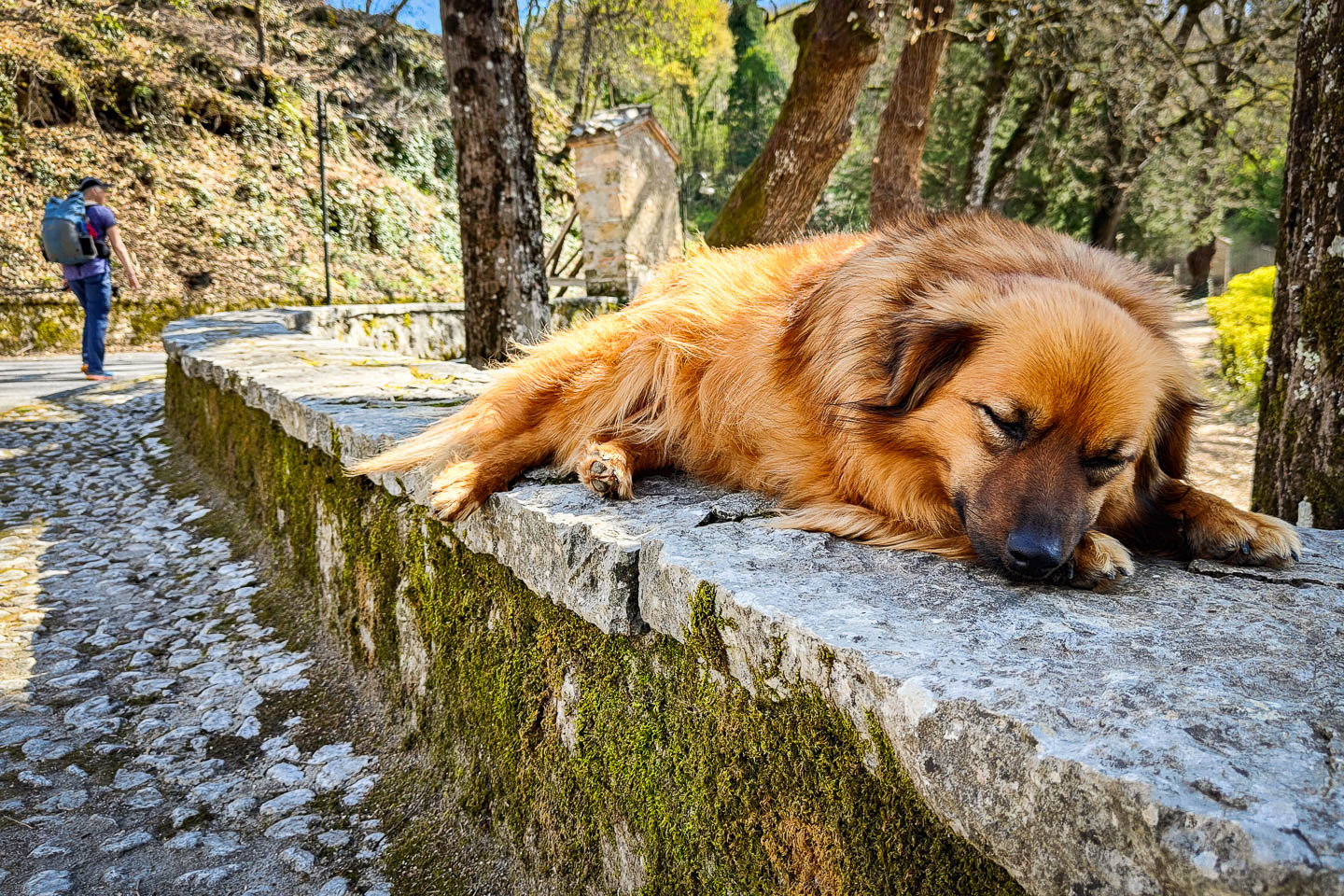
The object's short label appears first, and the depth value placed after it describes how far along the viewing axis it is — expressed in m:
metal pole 10.43
